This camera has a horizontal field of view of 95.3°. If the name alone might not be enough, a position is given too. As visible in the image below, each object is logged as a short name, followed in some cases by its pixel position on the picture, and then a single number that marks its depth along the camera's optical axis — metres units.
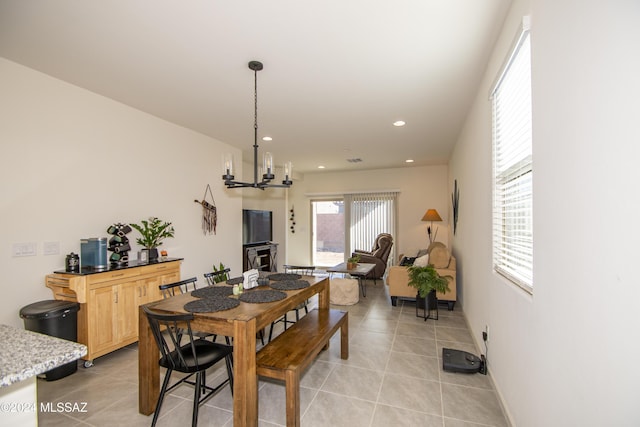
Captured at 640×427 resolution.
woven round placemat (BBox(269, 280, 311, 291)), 2.55
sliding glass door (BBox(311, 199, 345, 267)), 8.52
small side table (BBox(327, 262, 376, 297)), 5.19
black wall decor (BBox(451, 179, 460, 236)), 5.10
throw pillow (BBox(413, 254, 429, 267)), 4.68
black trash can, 2.47
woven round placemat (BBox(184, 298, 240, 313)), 1.94
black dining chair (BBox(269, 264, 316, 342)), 3.54
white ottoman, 4.87
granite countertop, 0.85
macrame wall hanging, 4.63
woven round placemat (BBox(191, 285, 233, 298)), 2.35
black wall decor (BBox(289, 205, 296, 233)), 8.50
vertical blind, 7.70
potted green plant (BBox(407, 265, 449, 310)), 3.96
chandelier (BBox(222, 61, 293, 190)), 2.62
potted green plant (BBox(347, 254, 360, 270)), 5.49
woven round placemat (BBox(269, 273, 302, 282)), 2.99
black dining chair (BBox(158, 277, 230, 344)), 2.53
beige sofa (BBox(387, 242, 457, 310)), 4.48
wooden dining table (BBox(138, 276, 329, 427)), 1.75
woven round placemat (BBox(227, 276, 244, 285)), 2.80
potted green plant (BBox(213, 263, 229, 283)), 3.71
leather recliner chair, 6.46
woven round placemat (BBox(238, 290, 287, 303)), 2.17
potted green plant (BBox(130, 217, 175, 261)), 3.54
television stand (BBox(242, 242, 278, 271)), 5.99
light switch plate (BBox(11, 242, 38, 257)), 2.60
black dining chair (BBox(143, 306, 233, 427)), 1.78
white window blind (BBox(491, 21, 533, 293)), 1.74
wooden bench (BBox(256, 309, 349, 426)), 1.84
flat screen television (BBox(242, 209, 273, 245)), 6.22
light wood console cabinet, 2.75
